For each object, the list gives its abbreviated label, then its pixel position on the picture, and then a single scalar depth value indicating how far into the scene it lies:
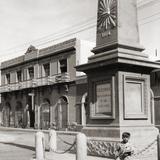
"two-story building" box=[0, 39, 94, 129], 36.69
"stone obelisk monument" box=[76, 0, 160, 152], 11.76
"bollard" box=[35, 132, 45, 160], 12.88
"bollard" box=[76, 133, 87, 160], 10.48
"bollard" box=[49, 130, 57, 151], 14.81
